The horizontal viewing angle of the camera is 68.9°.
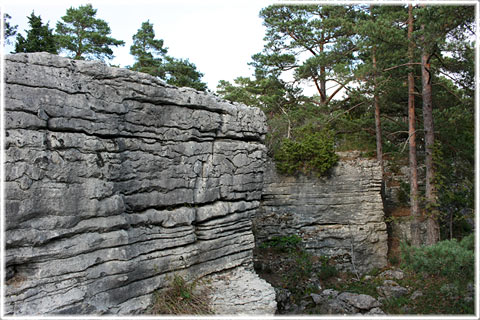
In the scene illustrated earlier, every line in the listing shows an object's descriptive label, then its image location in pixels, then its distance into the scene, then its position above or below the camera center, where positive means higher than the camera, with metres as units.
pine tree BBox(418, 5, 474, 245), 7.55 +2.77
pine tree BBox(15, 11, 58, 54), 14.25 +5.07
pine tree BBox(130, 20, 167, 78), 20.20 +6.57
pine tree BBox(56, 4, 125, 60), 18.94 +6.97
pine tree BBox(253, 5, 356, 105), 17.88 +6.68
